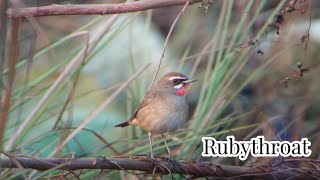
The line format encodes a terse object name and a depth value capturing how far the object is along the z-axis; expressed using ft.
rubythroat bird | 22.13
